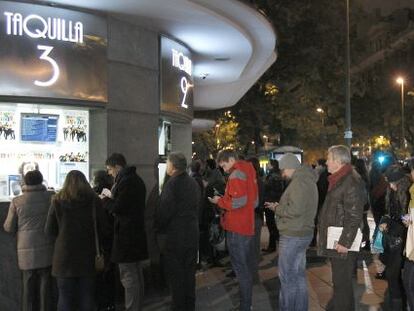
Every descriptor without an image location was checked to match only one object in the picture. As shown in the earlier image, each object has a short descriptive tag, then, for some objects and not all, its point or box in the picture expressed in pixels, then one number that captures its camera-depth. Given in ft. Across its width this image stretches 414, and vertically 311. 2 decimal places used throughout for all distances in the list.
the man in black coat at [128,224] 19.72
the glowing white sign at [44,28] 21.39
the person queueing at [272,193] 36.01
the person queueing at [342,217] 18.19
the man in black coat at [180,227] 19.76
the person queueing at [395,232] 19.89
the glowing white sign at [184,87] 29.40
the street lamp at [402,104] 131.44
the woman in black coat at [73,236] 17.87
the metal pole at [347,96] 62.08
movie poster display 22.36
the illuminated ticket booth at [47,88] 21.47
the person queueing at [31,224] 18.71
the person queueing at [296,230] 18.62
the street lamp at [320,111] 96.87
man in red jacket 20.71
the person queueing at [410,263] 17.65
